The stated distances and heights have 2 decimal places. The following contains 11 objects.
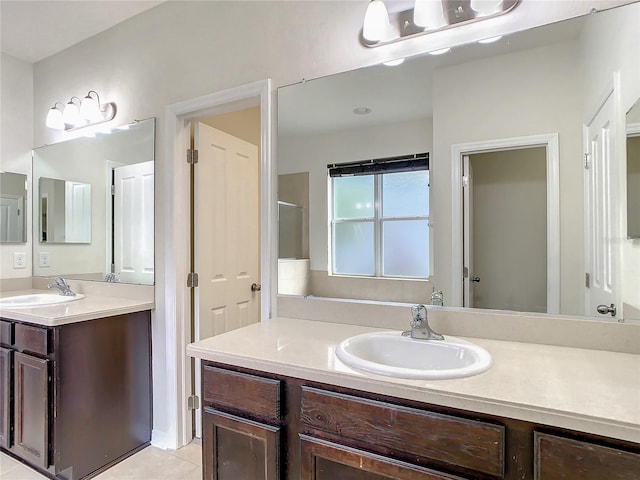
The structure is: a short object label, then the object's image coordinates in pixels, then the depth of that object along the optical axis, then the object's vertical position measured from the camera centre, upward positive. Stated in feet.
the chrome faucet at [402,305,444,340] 4.26 -1.01
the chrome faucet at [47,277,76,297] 7.72 -0.94
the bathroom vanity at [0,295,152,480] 5.75 -2.46
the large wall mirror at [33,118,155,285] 7.42 +0.88
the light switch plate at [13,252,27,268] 8.95 -0.38
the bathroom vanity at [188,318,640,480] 2.58 -1.48
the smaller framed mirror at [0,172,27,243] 8.75 +0.94
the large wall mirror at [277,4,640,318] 4.07 +1.15
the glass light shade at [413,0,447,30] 4.53 +2.93
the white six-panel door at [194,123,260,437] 7.23 +0.24
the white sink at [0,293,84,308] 6.74 -1.13
